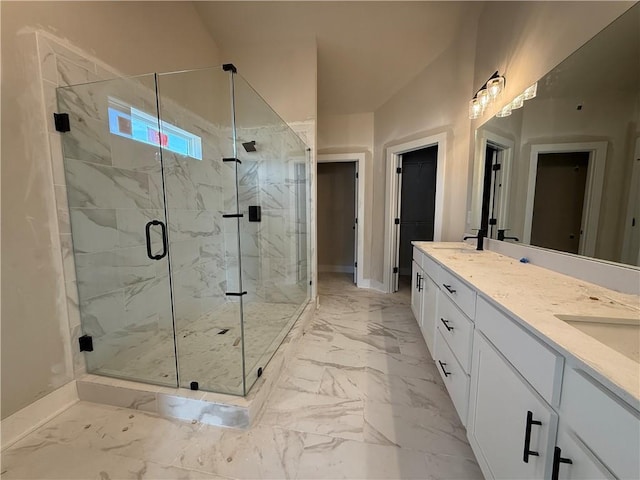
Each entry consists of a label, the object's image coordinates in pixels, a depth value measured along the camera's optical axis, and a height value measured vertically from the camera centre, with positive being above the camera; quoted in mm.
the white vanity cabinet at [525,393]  497 -482
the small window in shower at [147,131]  1740 +611
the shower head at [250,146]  2274 +586
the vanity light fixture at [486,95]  1910 +912
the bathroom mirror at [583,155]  979 +272
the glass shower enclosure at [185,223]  1578 -113
